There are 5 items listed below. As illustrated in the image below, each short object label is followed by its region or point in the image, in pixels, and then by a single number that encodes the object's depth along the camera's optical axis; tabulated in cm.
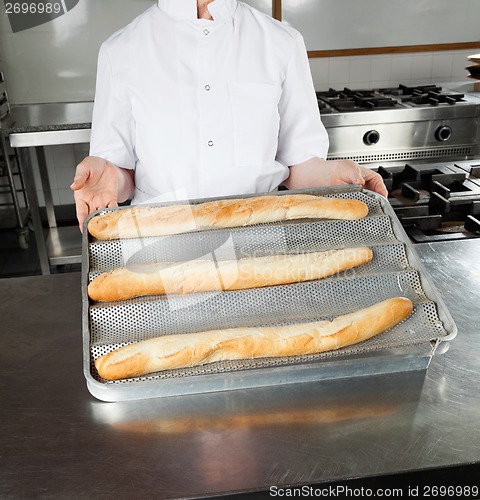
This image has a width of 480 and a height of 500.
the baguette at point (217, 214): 127
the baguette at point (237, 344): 102
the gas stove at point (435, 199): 226
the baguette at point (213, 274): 114
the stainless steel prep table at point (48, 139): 320
